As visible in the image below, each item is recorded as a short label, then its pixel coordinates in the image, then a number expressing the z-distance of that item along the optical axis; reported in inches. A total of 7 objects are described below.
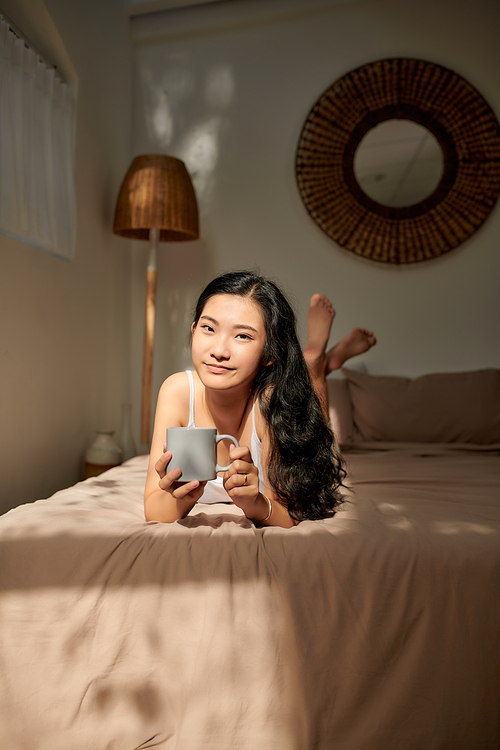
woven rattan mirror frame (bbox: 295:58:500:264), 113.6
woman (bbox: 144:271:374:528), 45.4
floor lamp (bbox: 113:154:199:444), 105.3
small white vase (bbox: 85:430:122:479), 100.9
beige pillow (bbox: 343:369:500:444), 93.3
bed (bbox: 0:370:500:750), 34.8
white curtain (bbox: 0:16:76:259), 80.7
